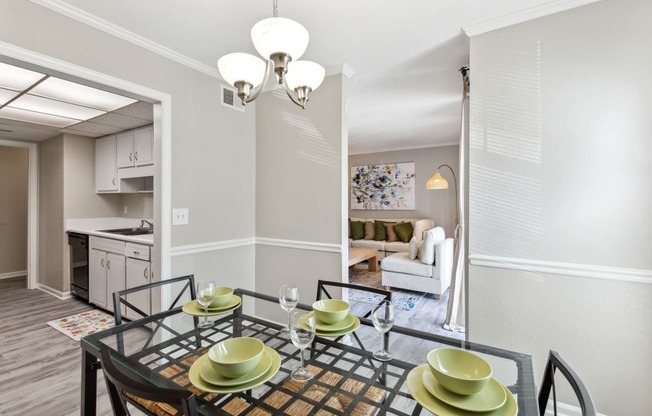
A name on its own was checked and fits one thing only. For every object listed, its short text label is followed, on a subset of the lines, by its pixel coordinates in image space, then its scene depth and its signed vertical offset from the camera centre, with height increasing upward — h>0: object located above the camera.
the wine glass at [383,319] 1.22 -0.46
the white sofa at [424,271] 3.87 -0.85
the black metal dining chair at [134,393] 0.71 -0.46
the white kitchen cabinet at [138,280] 2.94 -0.76
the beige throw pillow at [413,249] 4.14 -0.58
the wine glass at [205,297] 1.53 -0.46
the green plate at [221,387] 0.93 -0.56
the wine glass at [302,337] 1.10 -0.48
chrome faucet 3.99 -0.23
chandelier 1.20 +0.65
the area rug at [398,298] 3.71 -1.21
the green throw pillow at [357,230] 6.31 -0.48
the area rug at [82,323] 2.94 -1.24
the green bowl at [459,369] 0.85 -0.52
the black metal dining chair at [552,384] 0.73 -0.48
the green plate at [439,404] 0.82 -0.56
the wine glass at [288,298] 1.42 -0.43
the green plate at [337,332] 1.30 -0.55
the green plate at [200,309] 1.54 -0.54
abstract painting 6.50 +0.48
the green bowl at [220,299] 1.61 -0.50
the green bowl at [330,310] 1.36 -0.49
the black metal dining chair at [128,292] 1.53 -0.48
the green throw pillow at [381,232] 6.13 -0.51
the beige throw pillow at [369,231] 6.29 -0.50
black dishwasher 3.71 -0.74
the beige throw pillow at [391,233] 6.05 -0.53
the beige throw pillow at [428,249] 3.87 -0.55
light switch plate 2.36 -0.08
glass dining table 0.93 -0.61
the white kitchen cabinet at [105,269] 3.26 -0.73
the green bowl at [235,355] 0.96 -0.53
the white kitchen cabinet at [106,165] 3.94 +0.55
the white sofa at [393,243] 5.67 -0.71
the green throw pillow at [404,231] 5.81 -0.46
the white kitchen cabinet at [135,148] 3.52 +0.72
